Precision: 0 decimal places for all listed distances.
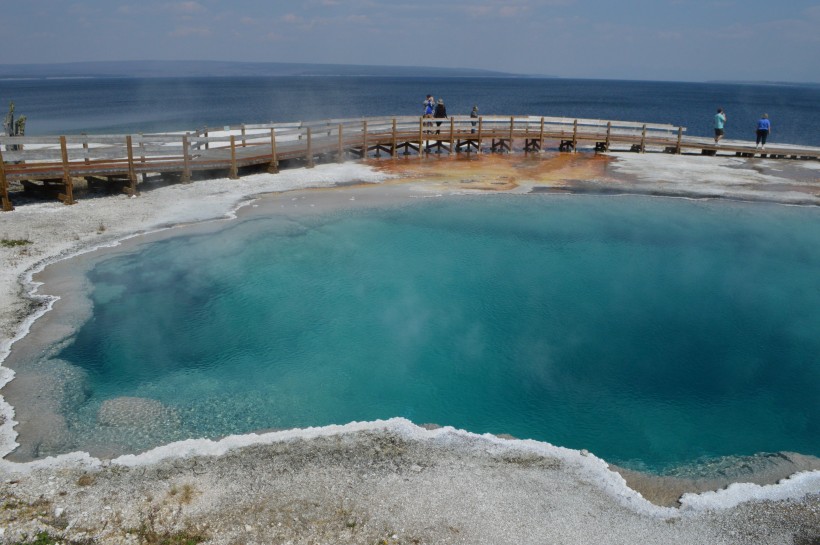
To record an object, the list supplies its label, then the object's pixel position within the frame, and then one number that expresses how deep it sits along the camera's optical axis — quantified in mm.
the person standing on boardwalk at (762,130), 29656
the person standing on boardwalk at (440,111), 31394
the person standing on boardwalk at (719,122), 30630
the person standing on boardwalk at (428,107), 31759
